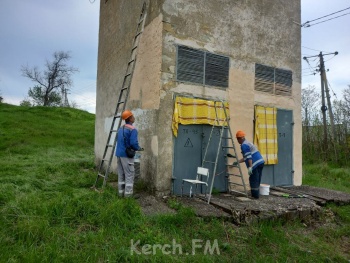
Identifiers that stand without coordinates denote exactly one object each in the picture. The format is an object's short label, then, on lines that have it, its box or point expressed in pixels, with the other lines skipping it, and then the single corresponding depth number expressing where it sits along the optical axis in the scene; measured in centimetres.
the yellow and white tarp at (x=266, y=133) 797
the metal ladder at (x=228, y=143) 684
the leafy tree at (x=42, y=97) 3672
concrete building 655
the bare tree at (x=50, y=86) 3693
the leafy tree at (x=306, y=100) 1985
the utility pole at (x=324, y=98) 1594
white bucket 725
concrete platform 539
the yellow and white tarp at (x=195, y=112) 658
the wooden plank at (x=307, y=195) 700
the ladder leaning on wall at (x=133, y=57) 719
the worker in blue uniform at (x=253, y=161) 673
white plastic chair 619
